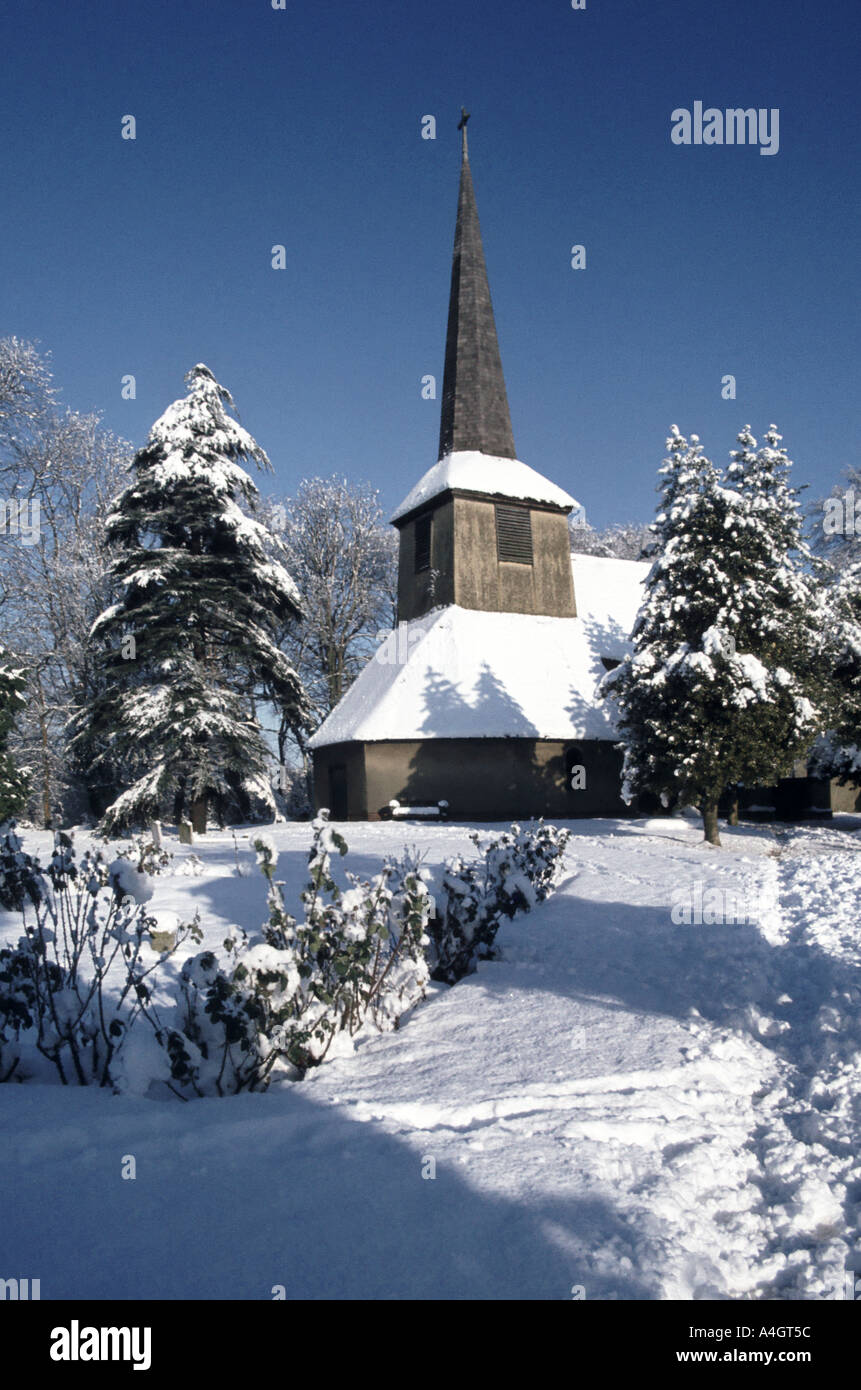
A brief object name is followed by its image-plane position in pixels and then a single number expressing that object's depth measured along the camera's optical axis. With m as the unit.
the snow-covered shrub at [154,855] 8.99
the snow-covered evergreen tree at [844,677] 19.45
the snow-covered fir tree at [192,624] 19.66
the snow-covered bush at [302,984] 3.93
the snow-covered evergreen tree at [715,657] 15.35
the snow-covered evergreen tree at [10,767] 10.99
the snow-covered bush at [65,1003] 4.09
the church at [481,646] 20.84
